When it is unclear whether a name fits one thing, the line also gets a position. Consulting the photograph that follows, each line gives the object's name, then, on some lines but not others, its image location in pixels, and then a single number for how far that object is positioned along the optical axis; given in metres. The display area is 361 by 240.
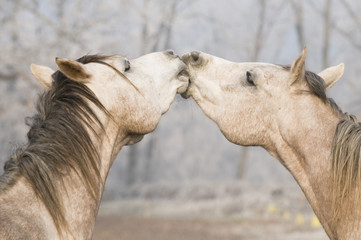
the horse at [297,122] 6.72
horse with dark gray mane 5.77
